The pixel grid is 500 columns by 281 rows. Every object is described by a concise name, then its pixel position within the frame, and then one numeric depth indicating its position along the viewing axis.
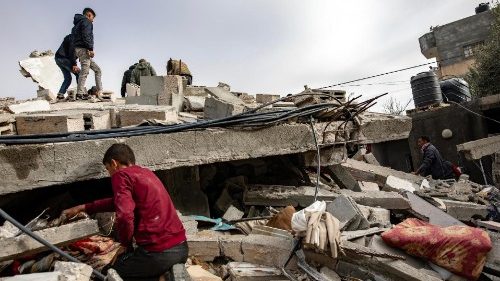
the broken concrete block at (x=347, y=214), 4.22
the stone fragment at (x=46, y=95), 8.27
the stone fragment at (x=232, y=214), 4.88
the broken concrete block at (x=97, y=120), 4.57
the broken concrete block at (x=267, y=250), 3.84
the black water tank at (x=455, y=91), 15.77
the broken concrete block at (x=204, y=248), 4.09
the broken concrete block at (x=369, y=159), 11.61
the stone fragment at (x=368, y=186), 6.76
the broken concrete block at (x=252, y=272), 3.64
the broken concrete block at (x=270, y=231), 3.97
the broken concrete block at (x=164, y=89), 6.46
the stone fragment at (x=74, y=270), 2.67
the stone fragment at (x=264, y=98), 7.62
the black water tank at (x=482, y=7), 26.96
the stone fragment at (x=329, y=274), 3.58
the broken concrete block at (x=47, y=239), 2.87
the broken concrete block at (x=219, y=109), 5.18
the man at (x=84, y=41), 7.44
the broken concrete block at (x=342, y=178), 6.38
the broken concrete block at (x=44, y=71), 10.03
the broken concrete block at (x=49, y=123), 4.22
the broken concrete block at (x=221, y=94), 6.39
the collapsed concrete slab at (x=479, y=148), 10.12
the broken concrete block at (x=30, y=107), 5.24
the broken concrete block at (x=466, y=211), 5.37
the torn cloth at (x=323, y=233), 3.45
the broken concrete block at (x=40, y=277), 2.61
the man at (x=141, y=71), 9.76
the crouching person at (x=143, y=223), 2.97
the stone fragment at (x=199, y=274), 3.51
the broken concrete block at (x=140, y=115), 4.87
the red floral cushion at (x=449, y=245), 3.42
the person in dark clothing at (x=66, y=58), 7.92
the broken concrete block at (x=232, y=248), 4.04
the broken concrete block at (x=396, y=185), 6.68
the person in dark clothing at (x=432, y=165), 9.04
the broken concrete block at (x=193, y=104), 6.70
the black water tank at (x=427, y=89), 15.12
